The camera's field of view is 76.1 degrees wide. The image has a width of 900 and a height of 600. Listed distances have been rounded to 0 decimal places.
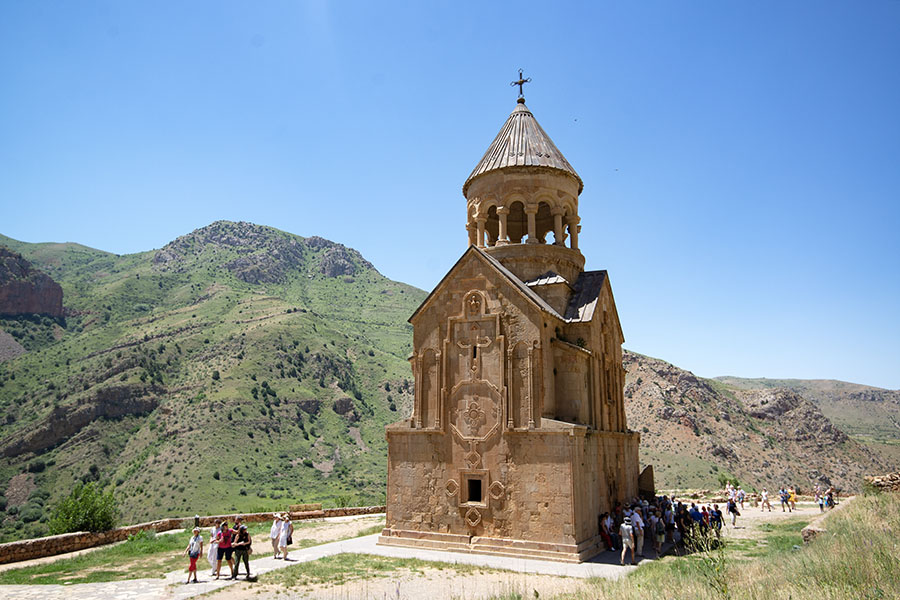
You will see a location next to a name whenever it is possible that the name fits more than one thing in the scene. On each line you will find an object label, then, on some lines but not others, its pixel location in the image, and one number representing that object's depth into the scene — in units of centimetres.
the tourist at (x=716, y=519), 1525
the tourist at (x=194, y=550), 1134
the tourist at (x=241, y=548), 1174
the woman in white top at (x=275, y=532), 1401
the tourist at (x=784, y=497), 2412
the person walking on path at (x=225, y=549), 1177
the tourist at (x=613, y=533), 1473
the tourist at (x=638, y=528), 1405
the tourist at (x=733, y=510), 1970
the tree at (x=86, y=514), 1602
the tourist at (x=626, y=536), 1293
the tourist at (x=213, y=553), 1192
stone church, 1401
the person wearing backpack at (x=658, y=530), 1428
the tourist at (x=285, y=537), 1392
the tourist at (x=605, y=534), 1466
